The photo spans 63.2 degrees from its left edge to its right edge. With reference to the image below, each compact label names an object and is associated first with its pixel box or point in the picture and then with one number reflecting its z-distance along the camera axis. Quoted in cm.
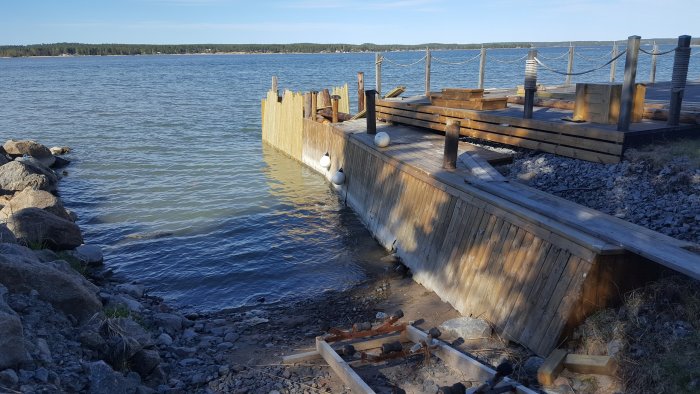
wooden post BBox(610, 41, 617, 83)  2313
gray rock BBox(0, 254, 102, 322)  696
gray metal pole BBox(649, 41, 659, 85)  2160
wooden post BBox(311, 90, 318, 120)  2031
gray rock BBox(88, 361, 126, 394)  549
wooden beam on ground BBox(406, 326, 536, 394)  586
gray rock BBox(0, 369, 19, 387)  487
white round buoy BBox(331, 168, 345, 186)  1614
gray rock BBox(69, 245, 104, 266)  1178
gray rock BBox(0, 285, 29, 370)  515
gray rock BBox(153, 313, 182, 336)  874
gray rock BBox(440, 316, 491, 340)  744
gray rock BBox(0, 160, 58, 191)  1676
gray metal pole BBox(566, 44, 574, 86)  2259
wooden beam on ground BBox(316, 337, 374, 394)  621
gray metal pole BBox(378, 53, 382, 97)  2085
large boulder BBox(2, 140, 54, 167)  2259
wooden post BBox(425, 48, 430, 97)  2056
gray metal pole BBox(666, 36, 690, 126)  1024
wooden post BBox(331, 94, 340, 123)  1893
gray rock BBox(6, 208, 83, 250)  1112
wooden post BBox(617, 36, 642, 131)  970
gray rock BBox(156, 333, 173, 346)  798
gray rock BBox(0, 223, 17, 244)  899
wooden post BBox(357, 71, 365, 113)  2023
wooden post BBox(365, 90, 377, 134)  1505
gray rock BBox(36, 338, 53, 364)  559
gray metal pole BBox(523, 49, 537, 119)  1196
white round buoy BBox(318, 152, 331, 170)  1764
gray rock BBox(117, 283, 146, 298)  1034
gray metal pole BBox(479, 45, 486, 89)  2016
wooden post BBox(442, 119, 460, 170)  1045
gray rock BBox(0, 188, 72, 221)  1341
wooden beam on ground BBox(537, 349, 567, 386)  593
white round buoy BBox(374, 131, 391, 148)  1355
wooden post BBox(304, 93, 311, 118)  2044
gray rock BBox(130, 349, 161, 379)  666
